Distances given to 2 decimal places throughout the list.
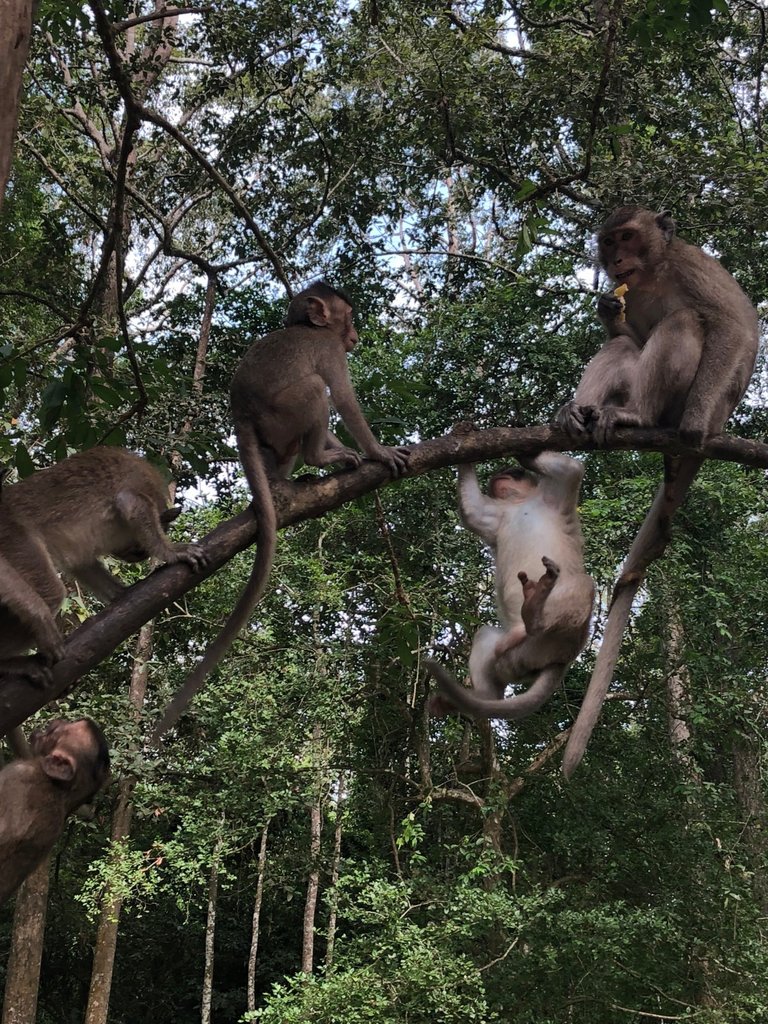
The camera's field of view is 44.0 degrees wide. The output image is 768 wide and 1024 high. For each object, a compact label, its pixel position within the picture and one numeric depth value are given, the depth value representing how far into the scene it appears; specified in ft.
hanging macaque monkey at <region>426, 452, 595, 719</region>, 13.03
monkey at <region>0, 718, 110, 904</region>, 12.14
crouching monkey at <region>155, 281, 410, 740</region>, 13.34
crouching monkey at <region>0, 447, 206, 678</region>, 10.12
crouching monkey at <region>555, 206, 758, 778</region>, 12.96
